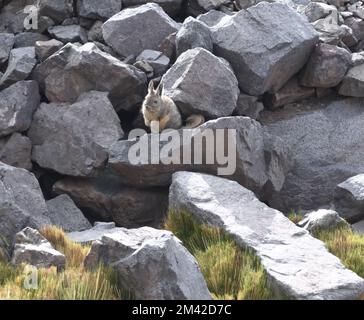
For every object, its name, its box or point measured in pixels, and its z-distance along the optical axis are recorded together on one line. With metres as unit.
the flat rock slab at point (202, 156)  10.54
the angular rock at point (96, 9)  14.01
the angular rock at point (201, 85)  11.40
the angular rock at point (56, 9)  13.79
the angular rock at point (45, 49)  12.66
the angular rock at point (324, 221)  9.60
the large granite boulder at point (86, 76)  11.89
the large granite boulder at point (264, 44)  12.41
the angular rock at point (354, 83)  13.15
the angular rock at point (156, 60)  12.46
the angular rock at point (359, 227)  10.32
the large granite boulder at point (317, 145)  12.21
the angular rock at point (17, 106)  11.67
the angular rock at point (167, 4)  14.52
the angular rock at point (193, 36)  12.26
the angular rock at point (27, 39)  13.53
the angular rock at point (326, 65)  13.00
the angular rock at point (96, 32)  13.59
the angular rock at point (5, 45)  12.87
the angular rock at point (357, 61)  13.35
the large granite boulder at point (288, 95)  13.26
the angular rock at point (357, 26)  15.08
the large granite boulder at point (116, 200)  11.34
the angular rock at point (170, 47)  12.88
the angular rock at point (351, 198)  10.67
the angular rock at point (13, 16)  14.36
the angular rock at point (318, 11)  14.65
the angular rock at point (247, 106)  12.54
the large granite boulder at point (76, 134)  11.56
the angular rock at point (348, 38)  14.32
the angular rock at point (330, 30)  13.64
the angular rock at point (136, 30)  13.00
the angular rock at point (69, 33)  13.37
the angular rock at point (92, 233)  9.53
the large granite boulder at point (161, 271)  6.74
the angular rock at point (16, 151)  11.62
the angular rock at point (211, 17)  13.99
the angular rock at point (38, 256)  7.77
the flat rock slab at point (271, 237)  7.39
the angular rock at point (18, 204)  8.95
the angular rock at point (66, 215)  10.89
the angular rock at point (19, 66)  12.20
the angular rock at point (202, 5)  14.62
